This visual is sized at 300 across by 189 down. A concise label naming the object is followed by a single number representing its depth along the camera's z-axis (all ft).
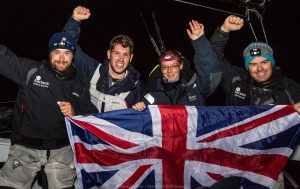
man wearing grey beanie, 12.73
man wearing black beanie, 11.94
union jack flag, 12.03
